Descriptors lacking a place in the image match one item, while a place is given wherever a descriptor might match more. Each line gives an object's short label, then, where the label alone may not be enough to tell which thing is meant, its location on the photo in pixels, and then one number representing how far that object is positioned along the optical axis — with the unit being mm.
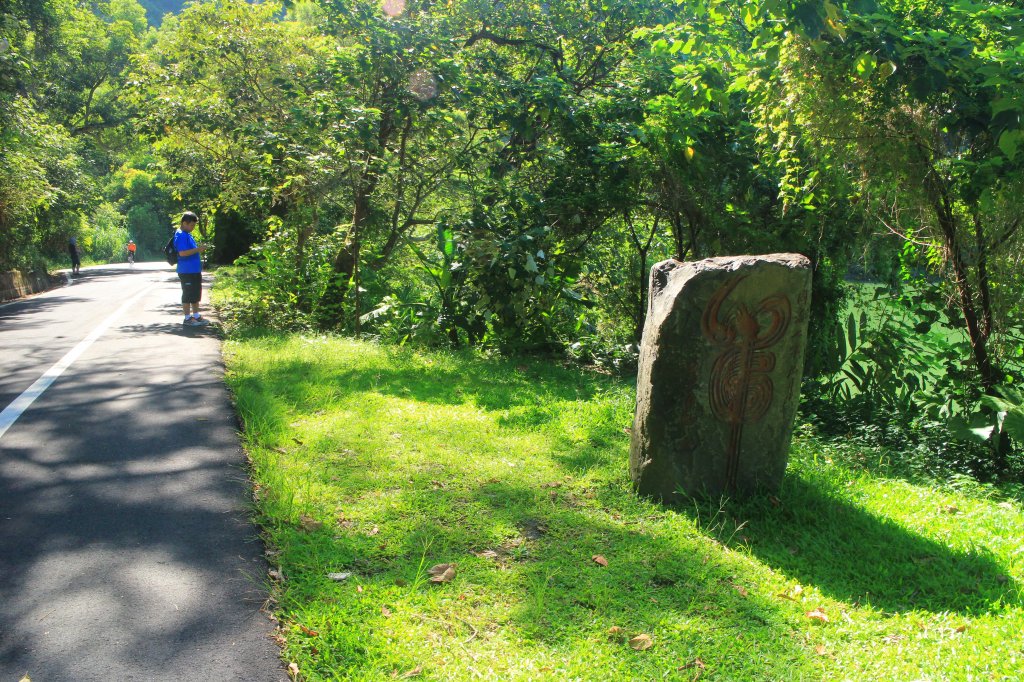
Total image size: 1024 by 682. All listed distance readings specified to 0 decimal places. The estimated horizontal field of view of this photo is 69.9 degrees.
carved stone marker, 4430
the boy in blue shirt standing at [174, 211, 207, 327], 12023
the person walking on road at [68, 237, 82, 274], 27859
